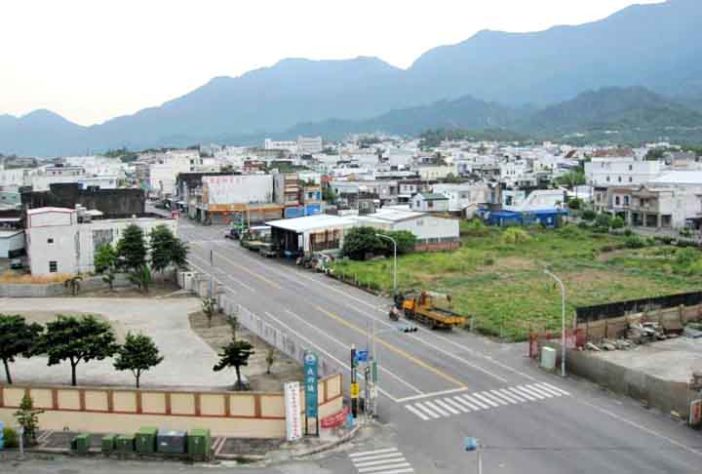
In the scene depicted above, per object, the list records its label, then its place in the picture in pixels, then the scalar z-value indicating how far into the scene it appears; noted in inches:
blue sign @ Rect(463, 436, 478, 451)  685.3
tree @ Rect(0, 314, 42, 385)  1046.4
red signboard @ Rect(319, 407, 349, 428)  930.1
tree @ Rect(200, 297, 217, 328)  1502.2
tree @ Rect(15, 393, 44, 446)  912.3
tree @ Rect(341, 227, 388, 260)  2266.2
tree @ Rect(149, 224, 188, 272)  1925.4
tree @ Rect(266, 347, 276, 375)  1140.5
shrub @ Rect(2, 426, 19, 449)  908.0
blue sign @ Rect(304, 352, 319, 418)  890.7
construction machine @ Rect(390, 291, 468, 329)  1432.1
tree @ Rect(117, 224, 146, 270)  1887.3
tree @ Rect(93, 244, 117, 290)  1903.2
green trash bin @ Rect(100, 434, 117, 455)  882.1
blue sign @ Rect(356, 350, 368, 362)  1010.1
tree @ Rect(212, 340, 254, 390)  1014.4
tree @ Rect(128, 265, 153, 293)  1859.1
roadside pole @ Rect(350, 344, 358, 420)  994.6
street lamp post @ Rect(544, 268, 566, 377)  1146.0
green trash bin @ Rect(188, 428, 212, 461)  863.1
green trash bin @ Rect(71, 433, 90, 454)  881.5
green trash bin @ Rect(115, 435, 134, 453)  883.4
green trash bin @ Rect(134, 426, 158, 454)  880.3
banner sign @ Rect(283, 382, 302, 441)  895.1
